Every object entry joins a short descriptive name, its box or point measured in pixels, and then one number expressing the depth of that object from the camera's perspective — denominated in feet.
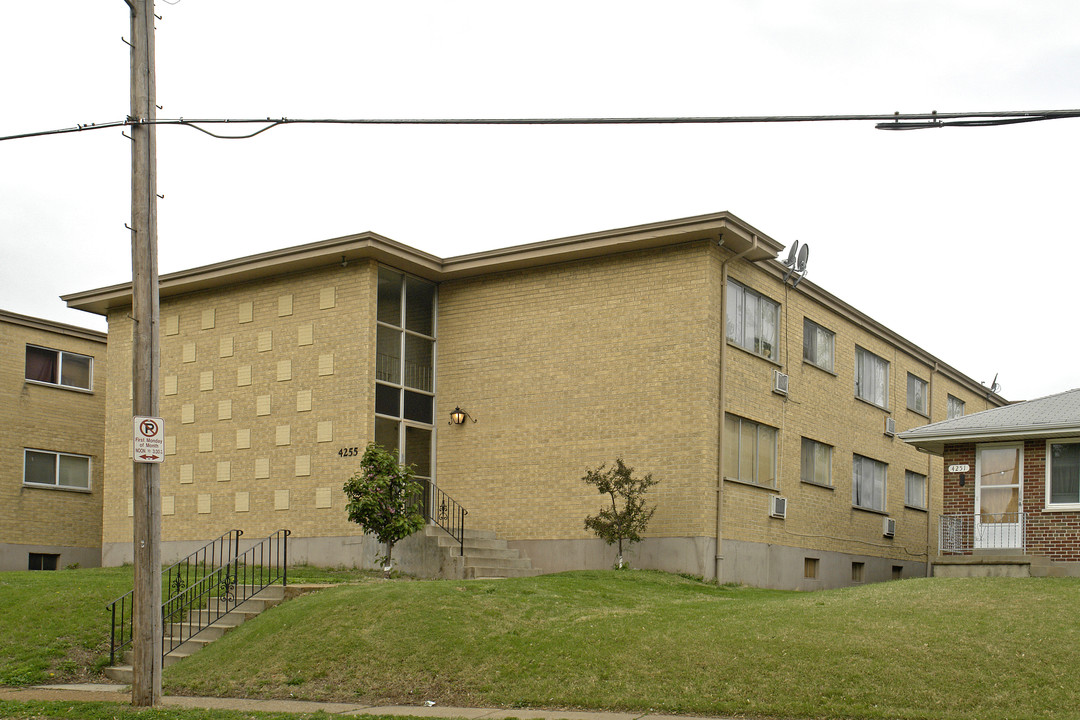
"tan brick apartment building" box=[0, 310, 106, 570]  96.53
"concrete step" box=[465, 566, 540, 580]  67.15
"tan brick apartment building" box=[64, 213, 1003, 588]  70.59
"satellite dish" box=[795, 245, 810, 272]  80.79
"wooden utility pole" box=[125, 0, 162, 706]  38.99
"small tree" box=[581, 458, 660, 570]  67.15
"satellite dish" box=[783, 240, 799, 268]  79.82
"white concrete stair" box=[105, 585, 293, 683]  48.85
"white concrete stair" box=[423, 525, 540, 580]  67.72
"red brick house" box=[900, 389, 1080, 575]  67.15
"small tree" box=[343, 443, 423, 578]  63.82
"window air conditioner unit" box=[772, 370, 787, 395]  78.33
